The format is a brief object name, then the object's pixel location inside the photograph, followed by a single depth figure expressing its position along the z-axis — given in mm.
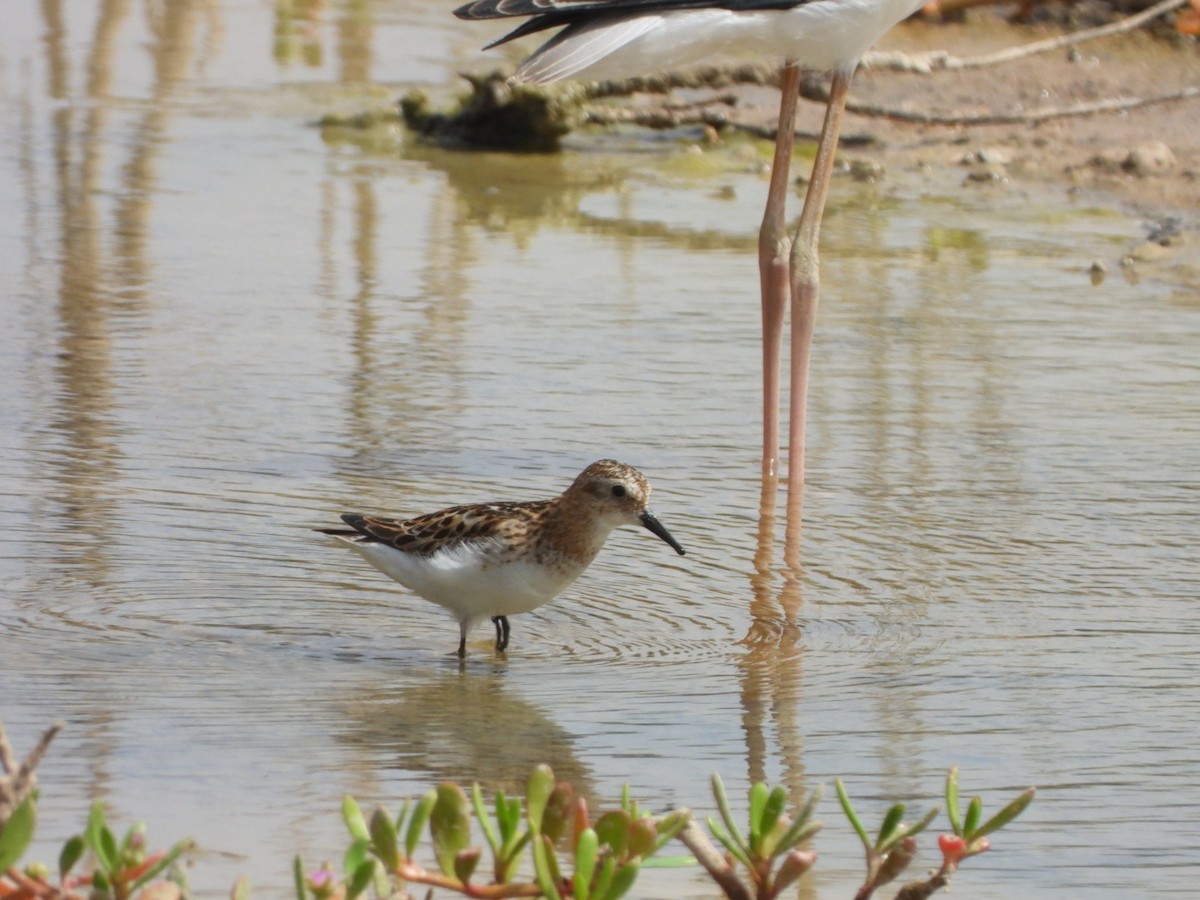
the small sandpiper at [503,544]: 9312
